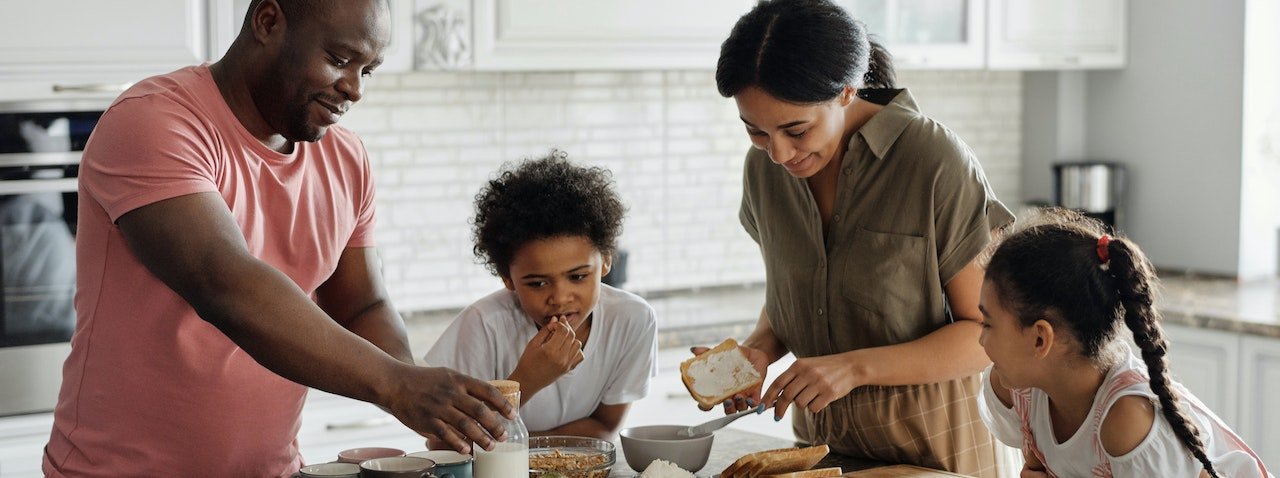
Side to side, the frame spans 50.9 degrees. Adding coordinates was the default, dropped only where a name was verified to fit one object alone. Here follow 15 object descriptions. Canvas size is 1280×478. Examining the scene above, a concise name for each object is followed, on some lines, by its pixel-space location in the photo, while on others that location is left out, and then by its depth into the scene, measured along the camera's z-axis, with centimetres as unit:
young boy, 220
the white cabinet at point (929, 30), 395
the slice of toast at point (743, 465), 186
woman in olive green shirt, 196
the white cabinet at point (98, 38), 287
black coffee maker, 442
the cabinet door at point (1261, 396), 351
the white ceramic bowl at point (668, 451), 192
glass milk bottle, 166
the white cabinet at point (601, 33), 342
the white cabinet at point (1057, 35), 415
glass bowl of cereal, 186
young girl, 184
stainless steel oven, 294
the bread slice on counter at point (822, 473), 182
